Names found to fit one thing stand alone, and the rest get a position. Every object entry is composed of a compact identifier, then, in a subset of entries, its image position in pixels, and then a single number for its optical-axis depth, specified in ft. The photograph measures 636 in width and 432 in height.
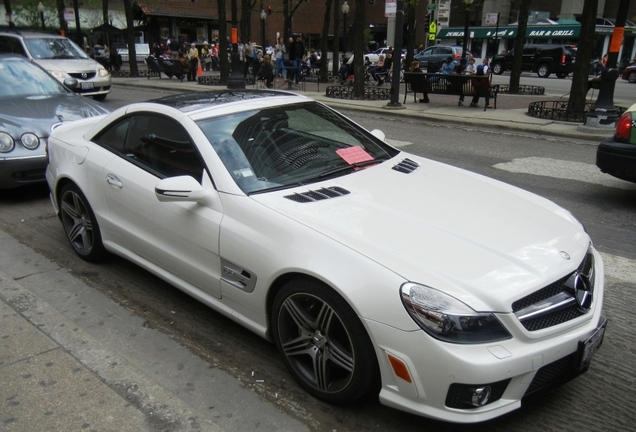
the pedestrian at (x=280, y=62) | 84.32
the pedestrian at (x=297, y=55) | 79.36
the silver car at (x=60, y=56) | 48.85
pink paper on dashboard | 13.24
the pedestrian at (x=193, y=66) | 83.66
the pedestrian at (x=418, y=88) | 52.65
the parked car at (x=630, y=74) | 100.78
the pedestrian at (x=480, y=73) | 49.93
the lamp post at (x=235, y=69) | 64.34
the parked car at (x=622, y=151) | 20.61
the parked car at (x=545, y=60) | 108.27
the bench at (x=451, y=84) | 48.32
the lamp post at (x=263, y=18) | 119.55
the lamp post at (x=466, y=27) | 77.86
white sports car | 8.27
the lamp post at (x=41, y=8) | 115.14
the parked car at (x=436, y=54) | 117.91
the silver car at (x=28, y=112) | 20.79
